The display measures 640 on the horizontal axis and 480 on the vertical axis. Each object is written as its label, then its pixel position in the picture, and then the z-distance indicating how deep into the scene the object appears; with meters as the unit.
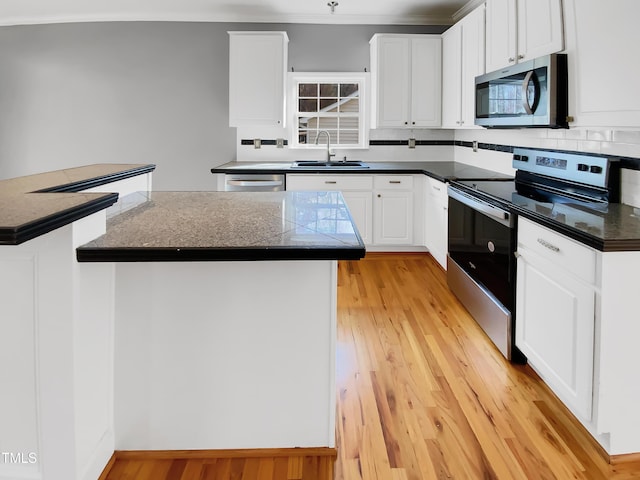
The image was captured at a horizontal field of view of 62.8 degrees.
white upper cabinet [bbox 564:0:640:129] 2.13
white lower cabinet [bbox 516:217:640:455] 1.85
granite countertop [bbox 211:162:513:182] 4.45
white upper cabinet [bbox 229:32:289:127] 4.99
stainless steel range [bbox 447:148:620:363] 2.54
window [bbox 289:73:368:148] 5.54
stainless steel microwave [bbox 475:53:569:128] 2.66
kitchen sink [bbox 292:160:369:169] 5.14
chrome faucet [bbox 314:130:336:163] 5.41
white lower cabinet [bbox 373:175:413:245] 4.96
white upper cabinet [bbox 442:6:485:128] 4.02
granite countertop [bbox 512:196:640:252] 1.82
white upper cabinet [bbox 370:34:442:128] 5.09
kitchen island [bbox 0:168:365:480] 1.58
